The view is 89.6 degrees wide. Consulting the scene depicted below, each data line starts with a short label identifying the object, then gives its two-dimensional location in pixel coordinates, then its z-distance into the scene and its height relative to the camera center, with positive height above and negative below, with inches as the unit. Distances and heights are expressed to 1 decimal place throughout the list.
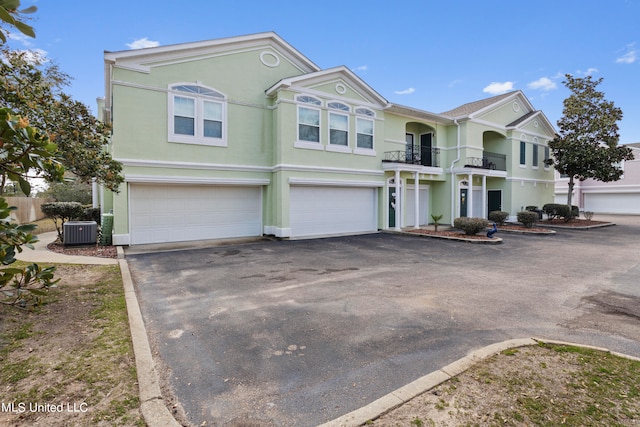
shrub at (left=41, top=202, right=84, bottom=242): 517.3 -1.3
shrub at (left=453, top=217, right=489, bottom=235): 544.1 -26.5
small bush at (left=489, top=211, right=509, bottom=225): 684.7 -16.4
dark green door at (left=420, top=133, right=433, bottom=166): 767.2 +136.1
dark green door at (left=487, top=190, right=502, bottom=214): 856.3 +24.8
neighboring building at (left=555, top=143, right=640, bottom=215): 1239.5 +67.8
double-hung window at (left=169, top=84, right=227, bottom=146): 478.9 +144.8
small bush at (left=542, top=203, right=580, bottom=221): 805.9 -4.4
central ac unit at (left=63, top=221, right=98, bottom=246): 426.3 -32.1
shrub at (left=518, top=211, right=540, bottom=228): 670.5 -16.5
